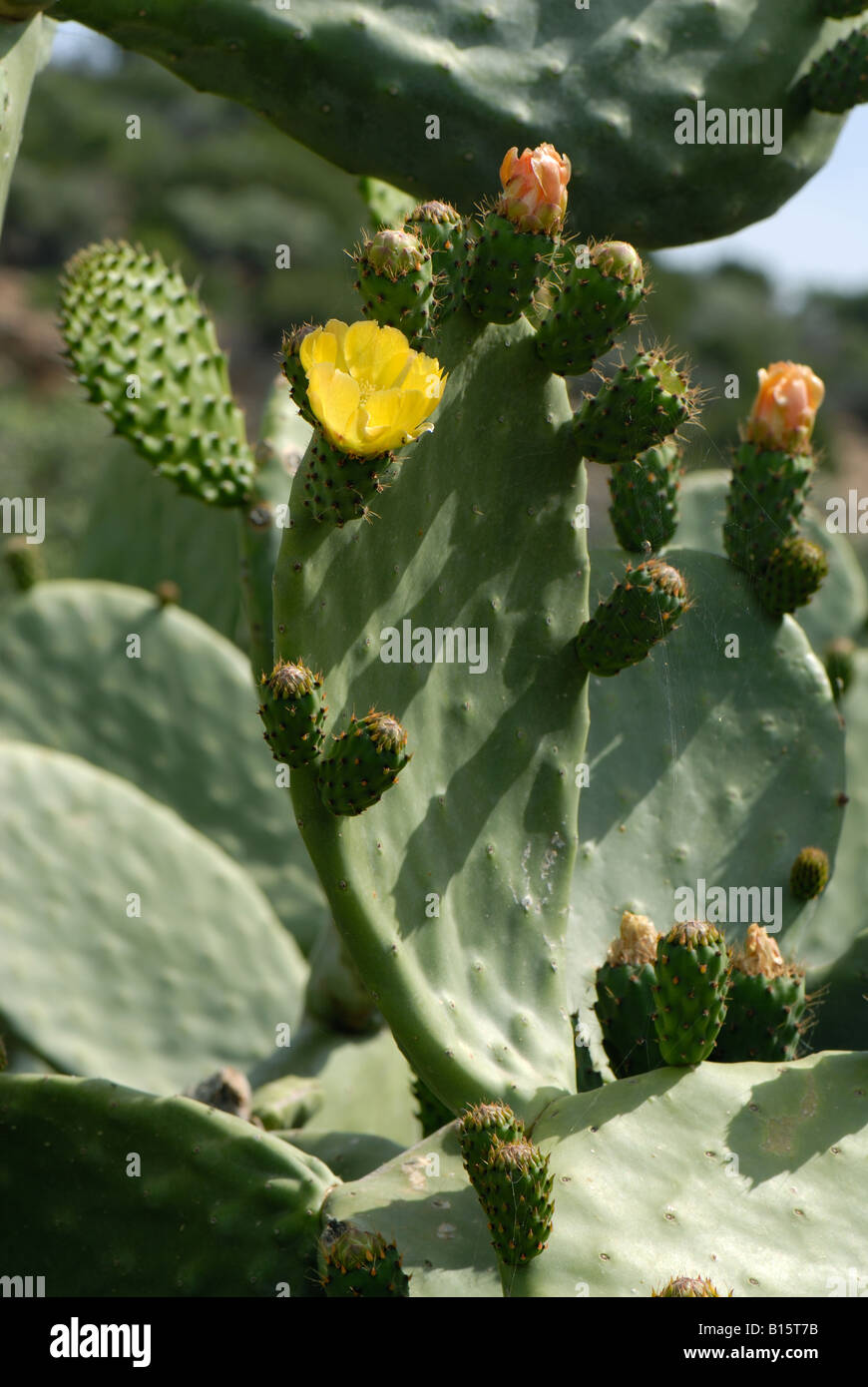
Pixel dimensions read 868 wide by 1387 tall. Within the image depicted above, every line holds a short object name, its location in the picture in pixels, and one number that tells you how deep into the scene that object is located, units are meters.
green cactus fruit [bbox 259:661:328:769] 1.13
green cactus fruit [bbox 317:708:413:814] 1.14
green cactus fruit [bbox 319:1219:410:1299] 1.14
